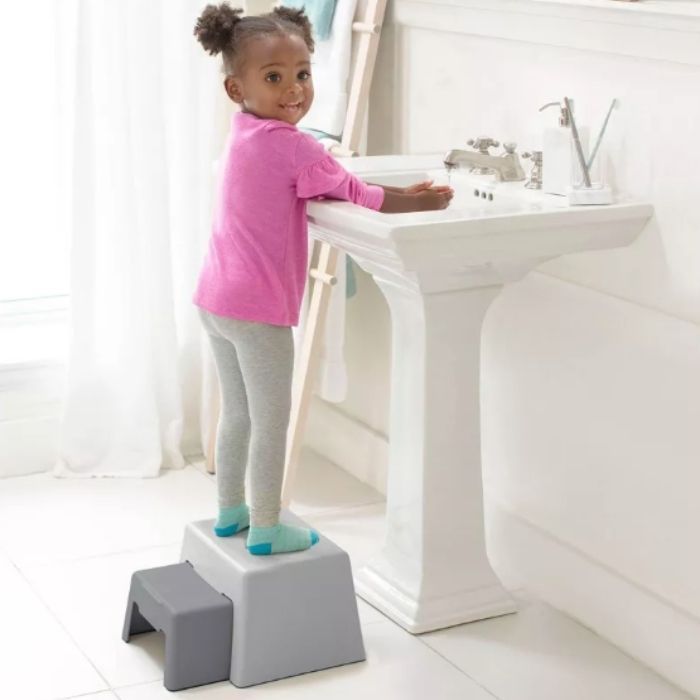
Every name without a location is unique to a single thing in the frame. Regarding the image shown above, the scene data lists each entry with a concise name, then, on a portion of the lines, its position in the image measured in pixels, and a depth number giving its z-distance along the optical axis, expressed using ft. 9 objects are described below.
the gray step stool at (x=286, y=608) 14.58
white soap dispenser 14.87
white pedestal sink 14.41
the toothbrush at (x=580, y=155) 14.58
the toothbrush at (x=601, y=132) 14.67
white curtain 19.56
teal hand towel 18.40
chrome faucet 15.25
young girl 14.38
